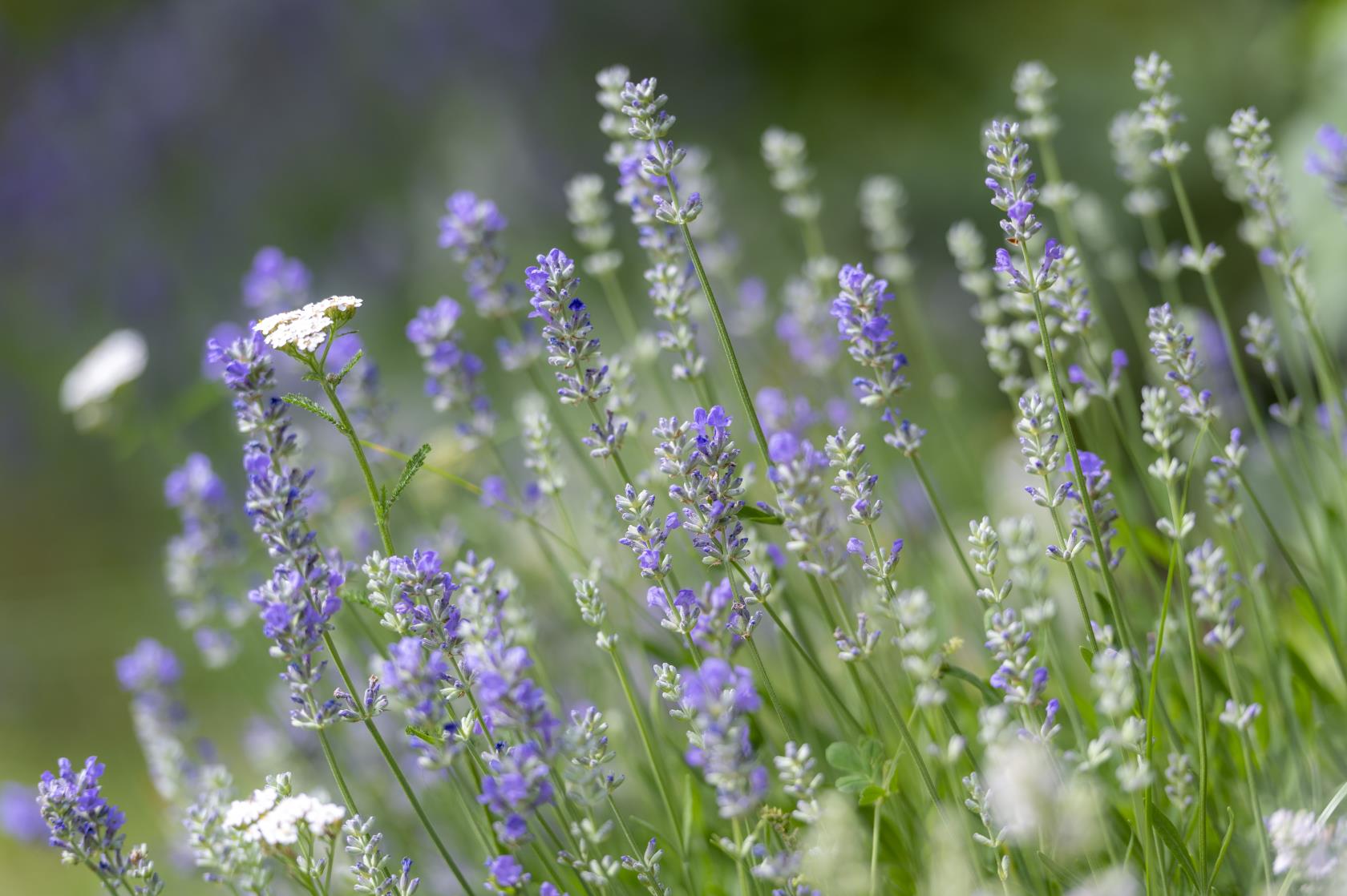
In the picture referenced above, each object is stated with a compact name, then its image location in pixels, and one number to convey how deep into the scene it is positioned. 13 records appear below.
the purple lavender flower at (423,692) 1.95
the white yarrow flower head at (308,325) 1.99
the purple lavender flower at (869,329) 2.00
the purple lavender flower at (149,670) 2.27
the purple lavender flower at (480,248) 2.12
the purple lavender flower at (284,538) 1.98
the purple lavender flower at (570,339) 2.00
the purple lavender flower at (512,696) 1.93
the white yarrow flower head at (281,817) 1.97
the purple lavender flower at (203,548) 2.24
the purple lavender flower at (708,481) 1.98
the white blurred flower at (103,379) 2.25
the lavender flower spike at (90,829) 1.99
